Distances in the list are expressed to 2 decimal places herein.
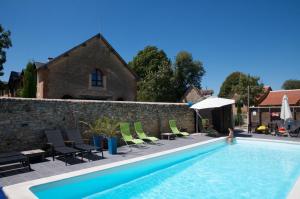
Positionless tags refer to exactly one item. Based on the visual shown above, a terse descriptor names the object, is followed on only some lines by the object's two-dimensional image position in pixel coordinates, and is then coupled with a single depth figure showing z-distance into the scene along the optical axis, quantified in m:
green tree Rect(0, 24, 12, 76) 31.58
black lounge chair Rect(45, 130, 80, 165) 8.12
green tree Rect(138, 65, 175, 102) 36.31
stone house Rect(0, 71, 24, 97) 28.20
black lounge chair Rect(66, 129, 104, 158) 8.97
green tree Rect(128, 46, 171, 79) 44.65
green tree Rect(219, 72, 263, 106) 33.31
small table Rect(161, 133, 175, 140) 14.20
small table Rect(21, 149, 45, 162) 7.79
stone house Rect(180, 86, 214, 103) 37.59
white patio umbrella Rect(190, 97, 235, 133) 15.25
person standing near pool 14.43
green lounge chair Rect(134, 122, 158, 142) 12.40
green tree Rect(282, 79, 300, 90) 88.50
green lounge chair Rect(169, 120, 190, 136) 15.01
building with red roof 28.97
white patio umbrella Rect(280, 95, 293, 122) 15.59
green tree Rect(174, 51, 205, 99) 45.53
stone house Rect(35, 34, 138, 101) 20.41
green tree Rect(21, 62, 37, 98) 22.00
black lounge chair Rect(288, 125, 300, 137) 15.90
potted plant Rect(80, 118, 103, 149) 10.20
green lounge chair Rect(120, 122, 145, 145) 11.40
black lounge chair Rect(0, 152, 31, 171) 6.66
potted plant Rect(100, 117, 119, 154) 9.73
